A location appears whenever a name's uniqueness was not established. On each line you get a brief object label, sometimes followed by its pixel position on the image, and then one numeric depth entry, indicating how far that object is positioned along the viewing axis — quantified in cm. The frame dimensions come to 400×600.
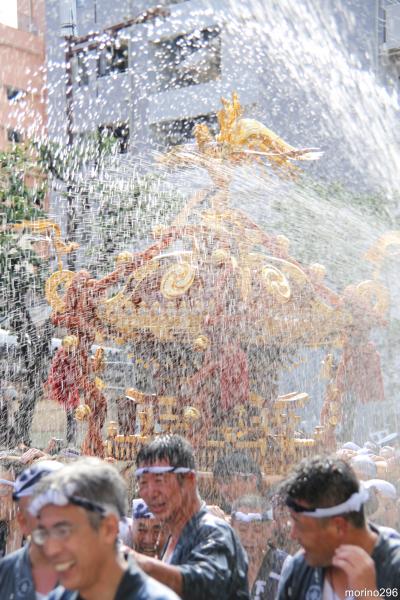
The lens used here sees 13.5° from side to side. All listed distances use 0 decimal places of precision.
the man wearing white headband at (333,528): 435
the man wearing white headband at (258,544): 690
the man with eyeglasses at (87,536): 384
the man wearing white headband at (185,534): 494
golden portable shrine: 1050
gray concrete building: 2539
